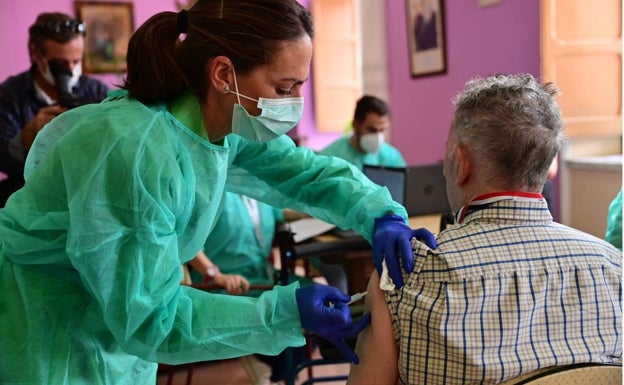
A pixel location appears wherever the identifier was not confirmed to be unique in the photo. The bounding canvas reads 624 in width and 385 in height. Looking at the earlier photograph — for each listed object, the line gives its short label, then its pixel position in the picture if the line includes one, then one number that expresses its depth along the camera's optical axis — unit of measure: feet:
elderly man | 3.17
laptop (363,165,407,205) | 7.97
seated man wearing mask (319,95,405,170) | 11.10
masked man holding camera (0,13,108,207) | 6.96
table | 7.37
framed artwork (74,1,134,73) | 19.46
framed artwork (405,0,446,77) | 15.15
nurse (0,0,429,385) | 3.09
